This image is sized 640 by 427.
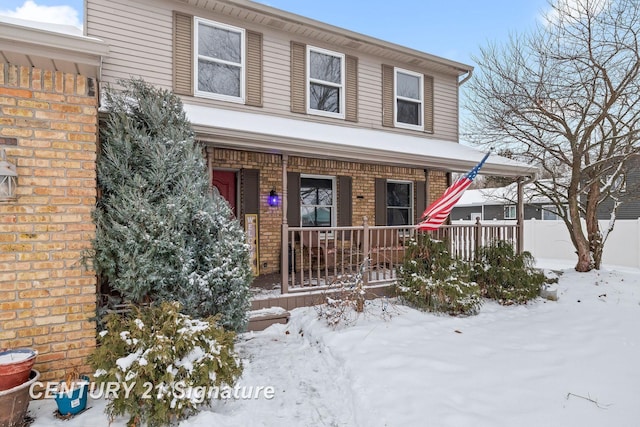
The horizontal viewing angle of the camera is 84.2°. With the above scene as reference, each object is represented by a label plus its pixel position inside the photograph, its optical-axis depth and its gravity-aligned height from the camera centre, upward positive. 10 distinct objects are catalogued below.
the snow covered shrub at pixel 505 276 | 6.21 -1.08
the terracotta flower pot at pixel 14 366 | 2.58 -1.12
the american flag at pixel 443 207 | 5.81 +0.14
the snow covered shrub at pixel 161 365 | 2.58 -1.14
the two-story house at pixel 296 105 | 6.32 +2.51
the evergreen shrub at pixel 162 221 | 3.31 -0.05
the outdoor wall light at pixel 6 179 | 2.88 +0.31
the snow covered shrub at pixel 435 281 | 5.39 -1.03
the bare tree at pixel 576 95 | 8.07 +2.96
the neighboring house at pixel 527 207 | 9.77 +0.44
